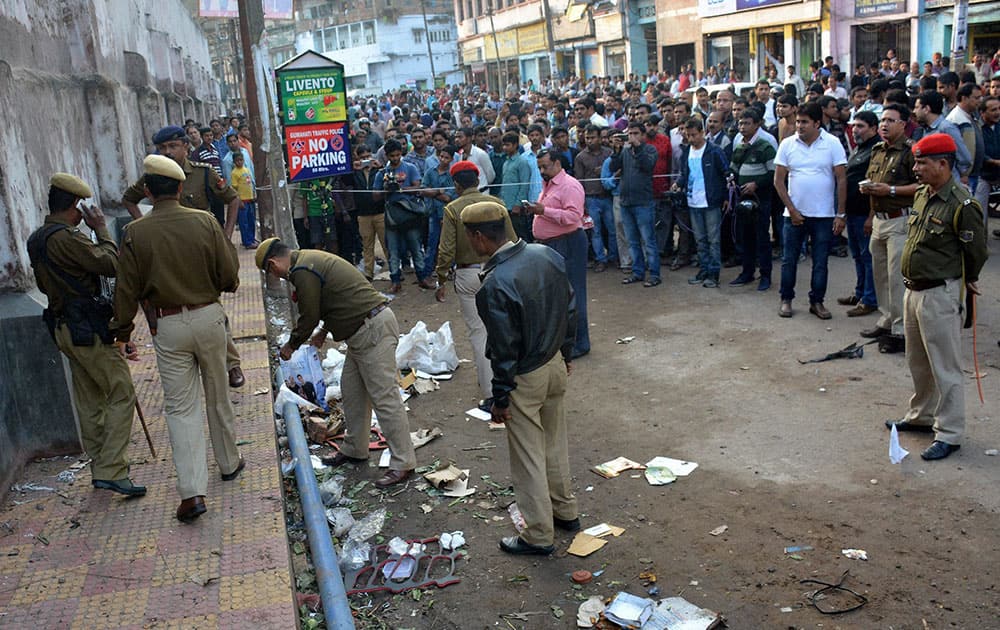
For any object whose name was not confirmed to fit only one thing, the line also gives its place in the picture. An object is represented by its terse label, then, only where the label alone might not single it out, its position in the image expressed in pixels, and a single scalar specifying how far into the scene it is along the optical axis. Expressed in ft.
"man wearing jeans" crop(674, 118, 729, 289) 33.65
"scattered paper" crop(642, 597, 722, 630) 13.69
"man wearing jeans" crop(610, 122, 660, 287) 34.73
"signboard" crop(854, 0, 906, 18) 85.97
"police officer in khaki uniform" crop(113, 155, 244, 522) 16.07
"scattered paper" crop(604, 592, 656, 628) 13.84
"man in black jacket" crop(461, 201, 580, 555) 15.43
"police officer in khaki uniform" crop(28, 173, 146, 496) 16.61
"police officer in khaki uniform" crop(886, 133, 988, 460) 18.16
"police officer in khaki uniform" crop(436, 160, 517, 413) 23.97
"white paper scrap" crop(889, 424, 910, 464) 18.45
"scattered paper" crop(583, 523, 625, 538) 17.13
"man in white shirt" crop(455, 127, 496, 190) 37.81
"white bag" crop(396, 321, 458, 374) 27.86
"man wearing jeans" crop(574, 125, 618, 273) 37.55
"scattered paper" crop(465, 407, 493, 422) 24.08
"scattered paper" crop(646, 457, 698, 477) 19.33
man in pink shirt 26.11
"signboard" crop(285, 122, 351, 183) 31.89
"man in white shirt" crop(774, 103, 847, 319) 28.12
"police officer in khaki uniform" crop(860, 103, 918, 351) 23.95
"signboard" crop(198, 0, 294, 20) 43.98
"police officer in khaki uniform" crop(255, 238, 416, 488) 19.16
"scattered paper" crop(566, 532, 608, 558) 16.49
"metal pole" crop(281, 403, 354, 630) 13.60
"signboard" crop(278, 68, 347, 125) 31.55
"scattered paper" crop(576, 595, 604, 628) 14.21
